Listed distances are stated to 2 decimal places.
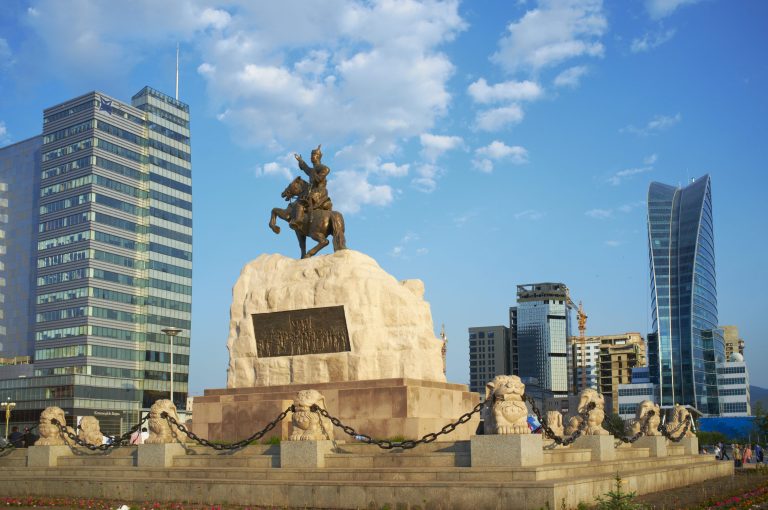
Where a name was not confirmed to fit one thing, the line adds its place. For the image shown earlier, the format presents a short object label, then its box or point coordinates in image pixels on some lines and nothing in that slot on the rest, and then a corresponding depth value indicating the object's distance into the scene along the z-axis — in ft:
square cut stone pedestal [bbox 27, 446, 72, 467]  62.03
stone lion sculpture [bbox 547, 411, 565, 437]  75.36
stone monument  65.21
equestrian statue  77.46
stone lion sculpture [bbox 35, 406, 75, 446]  63.16
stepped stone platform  41.01
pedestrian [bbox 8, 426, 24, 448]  71.87
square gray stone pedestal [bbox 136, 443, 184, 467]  54.85
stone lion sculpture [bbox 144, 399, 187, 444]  56.65
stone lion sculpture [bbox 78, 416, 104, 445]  66.54
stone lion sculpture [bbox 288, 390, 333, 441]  50.96
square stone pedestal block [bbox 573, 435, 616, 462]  55.21
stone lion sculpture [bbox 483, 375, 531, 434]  43.83
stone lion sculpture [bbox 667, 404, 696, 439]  79.25
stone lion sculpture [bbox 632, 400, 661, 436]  69.67
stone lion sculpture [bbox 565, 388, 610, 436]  58.44
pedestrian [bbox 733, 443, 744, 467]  115.96
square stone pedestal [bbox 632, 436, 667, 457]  67.92
